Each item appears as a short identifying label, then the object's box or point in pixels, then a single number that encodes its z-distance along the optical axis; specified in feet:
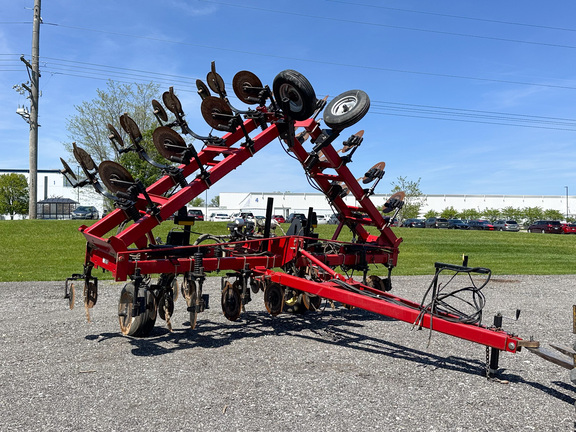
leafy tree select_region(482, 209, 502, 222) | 227.61
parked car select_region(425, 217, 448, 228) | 169.45
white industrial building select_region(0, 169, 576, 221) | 219.82
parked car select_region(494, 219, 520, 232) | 176.55
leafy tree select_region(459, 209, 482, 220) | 231.52
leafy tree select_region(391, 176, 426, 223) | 188.23
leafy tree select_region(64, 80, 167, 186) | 104.73
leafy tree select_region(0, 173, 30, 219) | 187.93
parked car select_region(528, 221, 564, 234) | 156.04
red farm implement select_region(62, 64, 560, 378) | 18.80
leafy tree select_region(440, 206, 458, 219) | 237.66
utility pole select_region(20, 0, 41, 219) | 86.48
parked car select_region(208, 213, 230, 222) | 184.65
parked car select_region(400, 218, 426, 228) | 182.29
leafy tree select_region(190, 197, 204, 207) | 305.45
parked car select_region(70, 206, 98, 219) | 138.72
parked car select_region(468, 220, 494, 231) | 169.99
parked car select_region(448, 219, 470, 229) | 167.06
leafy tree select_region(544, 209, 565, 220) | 225.56
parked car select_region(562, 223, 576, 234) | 156.35
